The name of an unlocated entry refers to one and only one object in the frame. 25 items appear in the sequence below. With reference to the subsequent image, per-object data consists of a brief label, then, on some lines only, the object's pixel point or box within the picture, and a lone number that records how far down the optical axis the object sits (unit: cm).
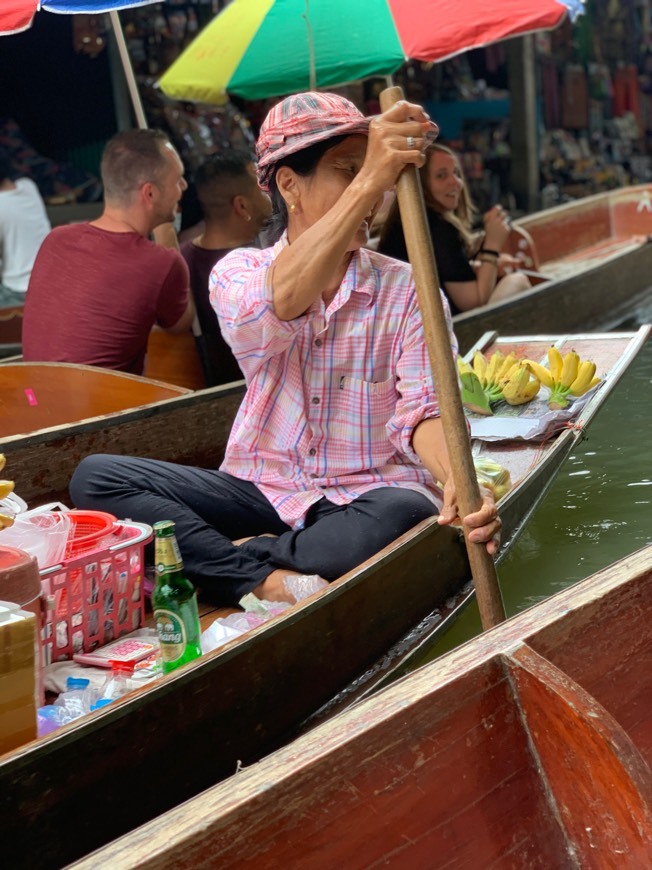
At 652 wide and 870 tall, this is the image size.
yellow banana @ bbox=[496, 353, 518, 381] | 422
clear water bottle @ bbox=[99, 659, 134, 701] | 239
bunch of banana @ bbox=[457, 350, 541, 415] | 401
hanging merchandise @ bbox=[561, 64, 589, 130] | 1235
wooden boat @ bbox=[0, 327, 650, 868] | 180
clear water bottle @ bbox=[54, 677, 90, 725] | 229
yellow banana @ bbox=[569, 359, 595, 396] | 396
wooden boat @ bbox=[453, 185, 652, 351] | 564
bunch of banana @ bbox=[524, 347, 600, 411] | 396
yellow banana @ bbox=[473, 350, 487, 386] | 426
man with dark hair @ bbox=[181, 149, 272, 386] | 447
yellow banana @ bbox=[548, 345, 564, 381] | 403
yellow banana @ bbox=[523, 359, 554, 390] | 406
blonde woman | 502
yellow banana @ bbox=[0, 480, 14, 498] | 245
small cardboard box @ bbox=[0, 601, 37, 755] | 184
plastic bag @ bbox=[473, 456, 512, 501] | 314
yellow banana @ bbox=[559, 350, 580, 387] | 398
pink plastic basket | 249
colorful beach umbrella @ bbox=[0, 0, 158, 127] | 358
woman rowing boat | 249
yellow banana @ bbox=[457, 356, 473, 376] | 407
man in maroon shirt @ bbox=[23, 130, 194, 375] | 392
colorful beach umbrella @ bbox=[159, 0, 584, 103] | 554
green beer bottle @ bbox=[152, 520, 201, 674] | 237
